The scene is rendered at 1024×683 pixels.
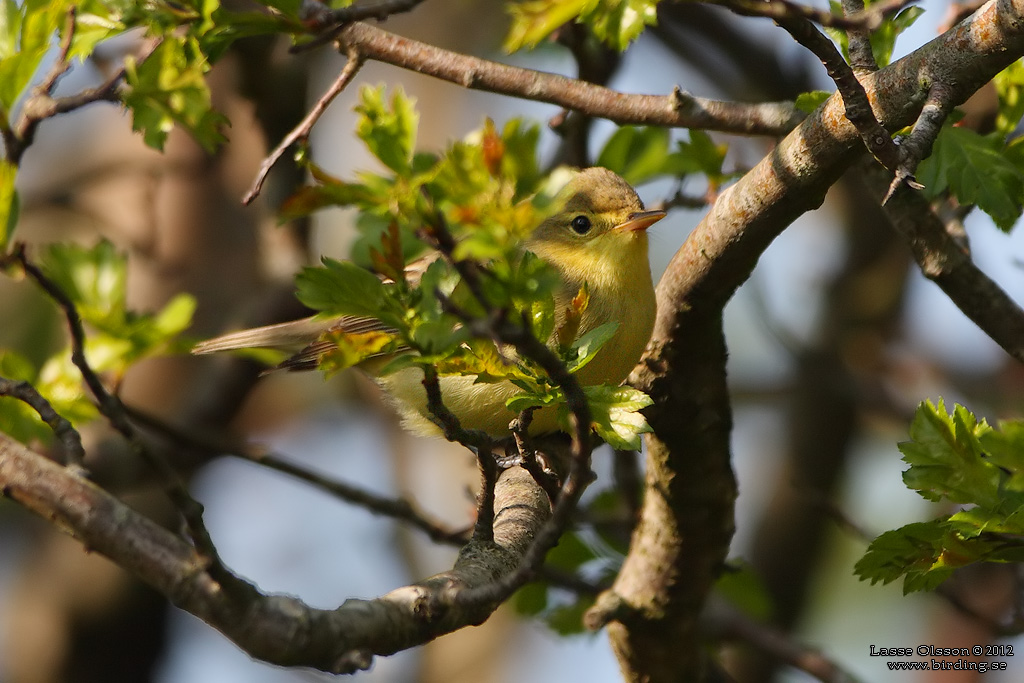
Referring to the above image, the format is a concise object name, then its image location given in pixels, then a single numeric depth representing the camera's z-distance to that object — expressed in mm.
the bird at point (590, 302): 8172
